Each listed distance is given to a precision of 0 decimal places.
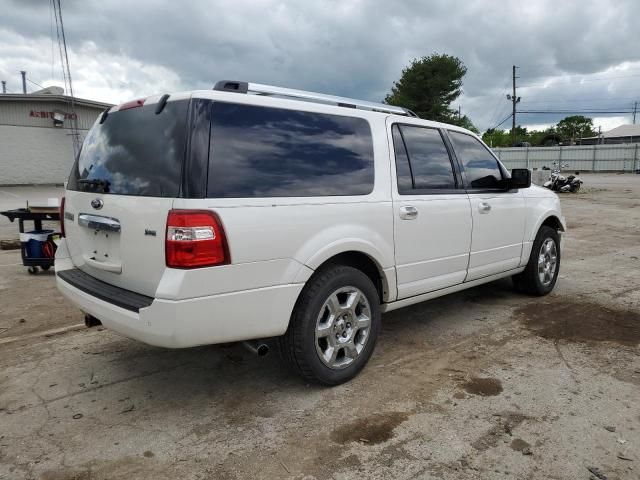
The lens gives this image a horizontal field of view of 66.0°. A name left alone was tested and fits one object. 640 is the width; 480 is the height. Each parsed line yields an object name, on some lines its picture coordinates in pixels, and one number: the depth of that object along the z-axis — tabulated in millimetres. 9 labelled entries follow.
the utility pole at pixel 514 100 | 52750
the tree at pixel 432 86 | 41906
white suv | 2650
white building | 21844
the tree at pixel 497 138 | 87656
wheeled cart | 6531
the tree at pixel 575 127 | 93062
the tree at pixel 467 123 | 64825
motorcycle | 21547
